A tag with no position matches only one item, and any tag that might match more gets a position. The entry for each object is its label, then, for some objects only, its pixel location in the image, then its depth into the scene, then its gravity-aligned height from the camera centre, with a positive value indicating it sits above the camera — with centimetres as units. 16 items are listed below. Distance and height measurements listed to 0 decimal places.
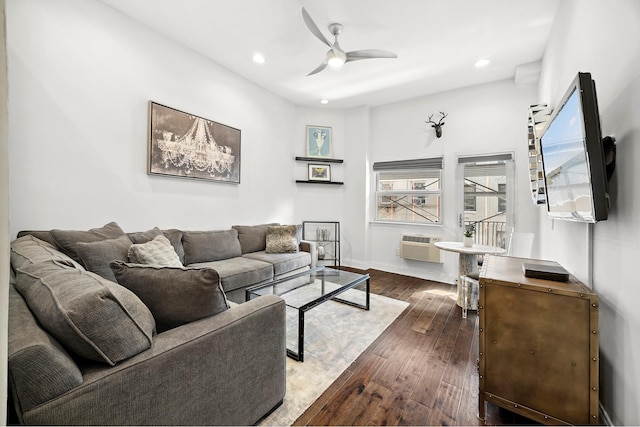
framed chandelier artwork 287 +82
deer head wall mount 417 +143
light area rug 157 -109
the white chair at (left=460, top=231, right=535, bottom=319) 280 -64
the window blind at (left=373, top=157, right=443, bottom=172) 423 +87
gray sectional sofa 73 -49
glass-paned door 377 +28
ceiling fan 271 +171
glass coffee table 203 -73
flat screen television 115 +31
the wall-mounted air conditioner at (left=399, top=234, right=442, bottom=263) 412 -53
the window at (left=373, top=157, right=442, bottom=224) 434 +43
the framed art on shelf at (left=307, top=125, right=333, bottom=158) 492 +138
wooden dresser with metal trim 124 -67
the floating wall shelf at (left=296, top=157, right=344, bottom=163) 484 +102
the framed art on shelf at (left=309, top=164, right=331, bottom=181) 492 +79
